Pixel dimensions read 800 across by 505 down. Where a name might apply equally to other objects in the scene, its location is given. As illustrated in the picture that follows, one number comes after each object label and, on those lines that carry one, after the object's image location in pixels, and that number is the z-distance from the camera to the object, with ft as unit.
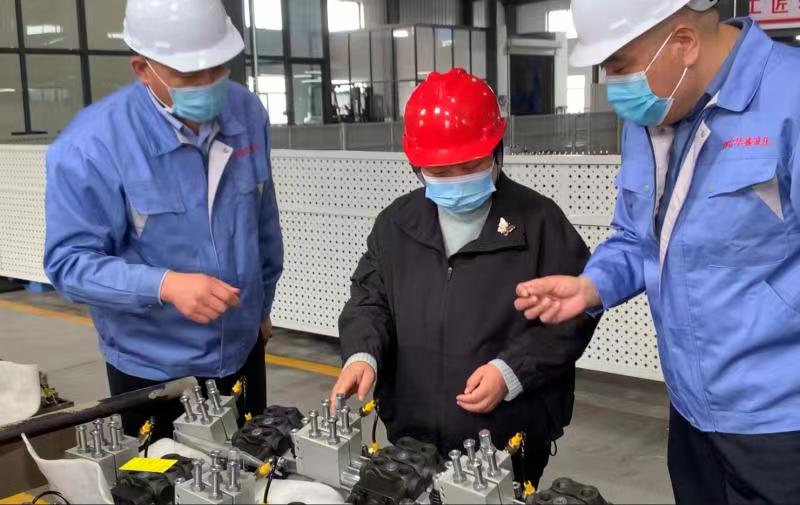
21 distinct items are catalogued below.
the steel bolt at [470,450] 4.21
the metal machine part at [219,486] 4.20
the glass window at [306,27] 48.32
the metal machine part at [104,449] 4.92
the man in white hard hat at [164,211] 5.83
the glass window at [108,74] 35.22
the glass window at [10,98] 31.68
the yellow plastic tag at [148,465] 4.74
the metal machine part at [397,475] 4.31
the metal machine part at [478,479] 4.08
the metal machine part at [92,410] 5.49
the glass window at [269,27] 46.09
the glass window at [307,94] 48.62
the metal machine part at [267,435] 5.00
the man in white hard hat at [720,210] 4.43
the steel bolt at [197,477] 4.25
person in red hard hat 5.47
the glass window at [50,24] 33.53
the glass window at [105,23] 35.14
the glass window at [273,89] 46.65
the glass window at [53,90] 32.89
